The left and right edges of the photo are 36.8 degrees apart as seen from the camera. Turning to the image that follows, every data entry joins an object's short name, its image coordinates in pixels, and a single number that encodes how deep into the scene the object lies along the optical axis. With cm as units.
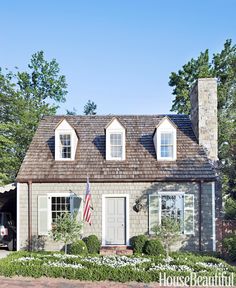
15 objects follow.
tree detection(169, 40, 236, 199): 3042
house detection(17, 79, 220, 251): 1566
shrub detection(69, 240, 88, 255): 1442
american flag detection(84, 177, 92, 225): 1451
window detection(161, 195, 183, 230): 1575
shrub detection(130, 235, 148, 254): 1501
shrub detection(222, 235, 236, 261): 1457
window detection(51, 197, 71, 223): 1586
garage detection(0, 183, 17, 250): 1709
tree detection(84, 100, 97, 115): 5081
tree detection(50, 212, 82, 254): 1393
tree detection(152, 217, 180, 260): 1393
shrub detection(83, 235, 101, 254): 1495
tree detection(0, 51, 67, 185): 2541
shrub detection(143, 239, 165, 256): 1448
